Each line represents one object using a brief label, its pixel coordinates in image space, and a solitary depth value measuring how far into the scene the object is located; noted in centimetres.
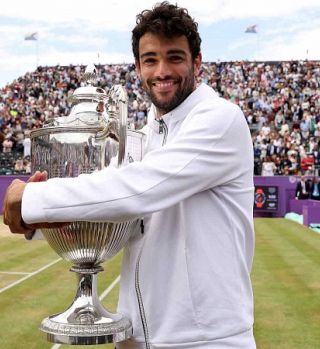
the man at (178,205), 147
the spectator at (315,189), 1628
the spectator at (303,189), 1645
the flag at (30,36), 4078
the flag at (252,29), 4156
